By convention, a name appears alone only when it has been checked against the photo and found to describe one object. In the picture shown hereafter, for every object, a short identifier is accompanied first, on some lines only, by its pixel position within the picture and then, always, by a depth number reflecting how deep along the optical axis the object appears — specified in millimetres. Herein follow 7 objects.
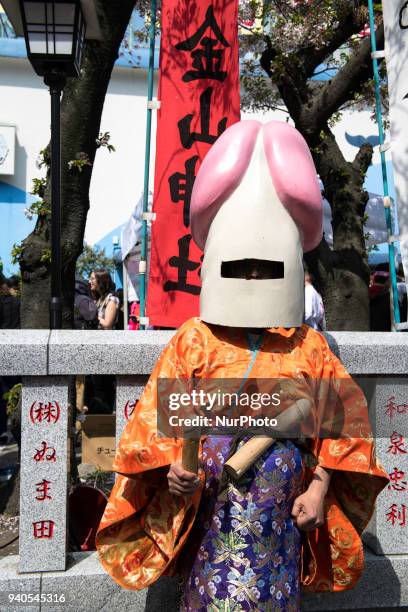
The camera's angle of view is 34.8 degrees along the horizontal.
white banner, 4156
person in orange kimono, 2244
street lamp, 3461
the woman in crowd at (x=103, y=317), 7066
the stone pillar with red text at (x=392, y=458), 3104
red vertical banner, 4250
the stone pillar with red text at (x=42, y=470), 2838
